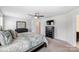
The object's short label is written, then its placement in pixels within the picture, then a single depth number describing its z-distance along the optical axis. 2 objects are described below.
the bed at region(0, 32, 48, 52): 1.21
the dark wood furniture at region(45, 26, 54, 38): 2.03
